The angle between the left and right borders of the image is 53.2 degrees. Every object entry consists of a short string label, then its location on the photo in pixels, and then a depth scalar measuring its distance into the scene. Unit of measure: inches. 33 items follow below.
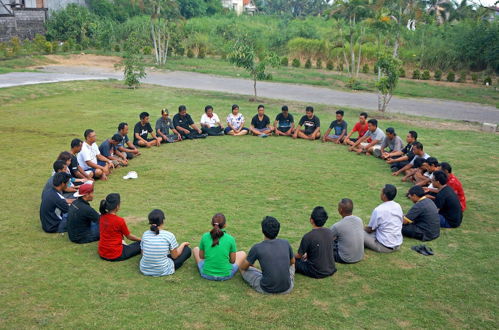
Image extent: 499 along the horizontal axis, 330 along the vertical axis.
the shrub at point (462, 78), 1357.0
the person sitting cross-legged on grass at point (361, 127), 600.7
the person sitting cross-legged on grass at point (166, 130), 612.1
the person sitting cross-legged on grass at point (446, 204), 364.8
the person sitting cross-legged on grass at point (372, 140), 574.6
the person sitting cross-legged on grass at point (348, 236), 307.1
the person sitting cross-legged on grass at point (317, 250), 284.7
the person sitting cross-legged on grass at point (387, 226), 327.3
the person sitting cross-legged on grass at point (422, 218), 346.6
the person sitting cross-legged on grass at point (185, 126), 633.6
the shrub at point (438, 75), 1370.6
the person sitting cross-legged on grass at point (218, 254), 278.2
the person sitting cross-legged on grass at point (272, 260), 267.6
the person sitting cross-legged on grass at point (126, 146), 525.3
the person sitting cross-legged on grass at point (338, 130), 633.6
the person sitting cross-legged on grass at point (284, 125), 666.2
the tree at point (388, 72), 767.7
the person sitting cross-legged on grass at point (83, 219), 320.8
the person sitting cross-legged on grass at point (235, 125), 666.2
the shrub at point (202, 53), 1676.9
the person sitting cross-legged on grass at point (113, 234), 299.4
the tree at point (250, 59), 898.3
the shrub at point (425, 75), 1366.9
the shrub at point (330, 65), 1500.6
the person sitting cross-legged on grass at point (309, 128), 650.2
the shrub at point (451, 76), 1354.6
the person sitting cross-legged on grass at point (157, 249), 285.4
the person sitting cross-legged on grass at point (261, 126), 665.0
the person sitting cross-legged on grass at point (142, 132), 583.1
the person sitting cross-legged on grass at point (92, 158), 462.6
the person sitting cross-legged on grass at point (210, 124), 654.5
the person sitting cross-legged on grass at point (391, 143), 543.8
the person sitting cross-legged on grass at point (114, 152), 500.7
